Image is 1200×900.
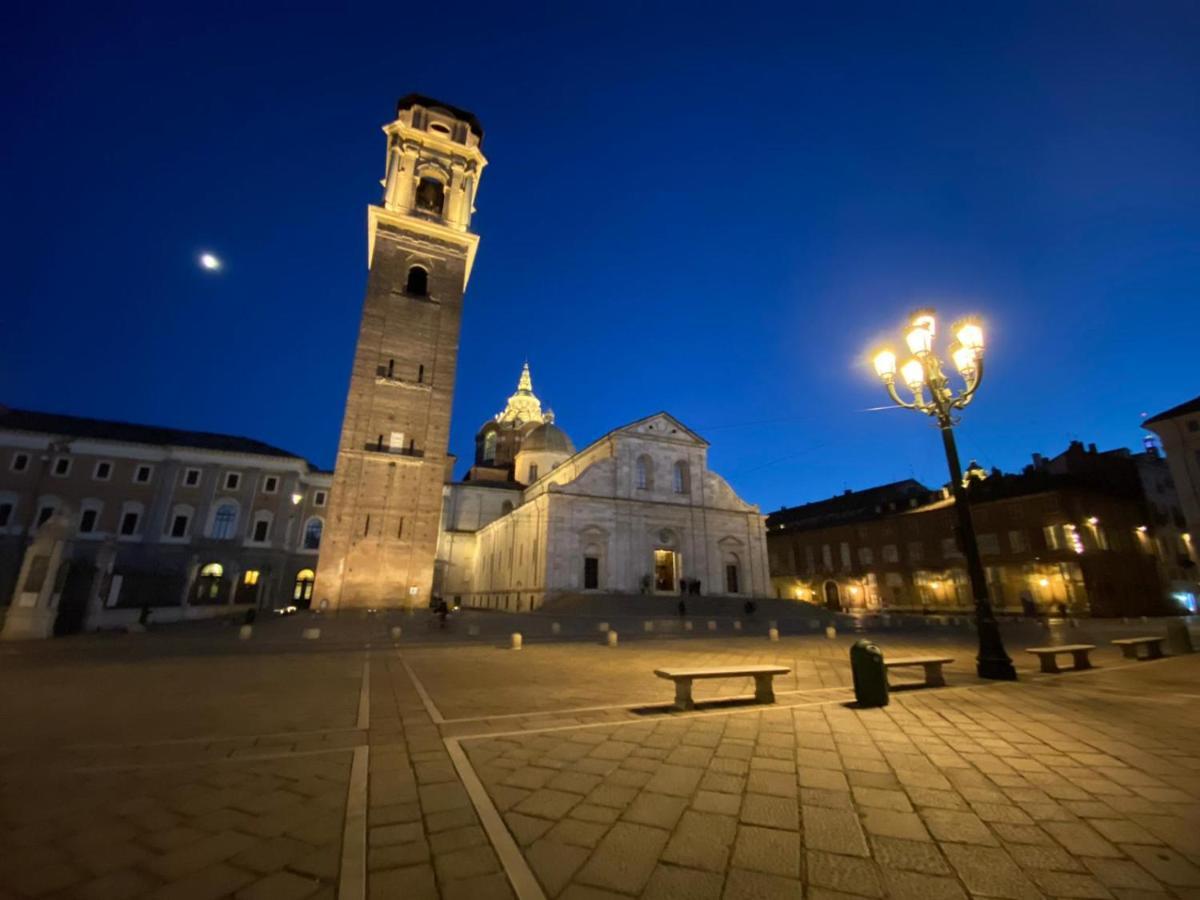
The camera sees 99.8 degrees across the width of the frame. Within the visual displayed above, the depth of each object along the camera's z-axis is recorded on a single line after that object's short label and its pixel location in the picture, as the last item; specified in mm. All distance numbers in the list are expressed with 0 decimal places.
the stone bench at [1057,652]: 9273
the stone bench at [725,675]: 6516
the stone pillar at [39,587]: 17484
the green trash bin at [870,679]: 6598
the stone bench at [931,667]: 7844
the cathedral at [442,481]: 32625
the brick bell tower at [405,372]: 32094
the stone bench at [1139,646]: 11223
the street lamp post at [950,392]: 8727
